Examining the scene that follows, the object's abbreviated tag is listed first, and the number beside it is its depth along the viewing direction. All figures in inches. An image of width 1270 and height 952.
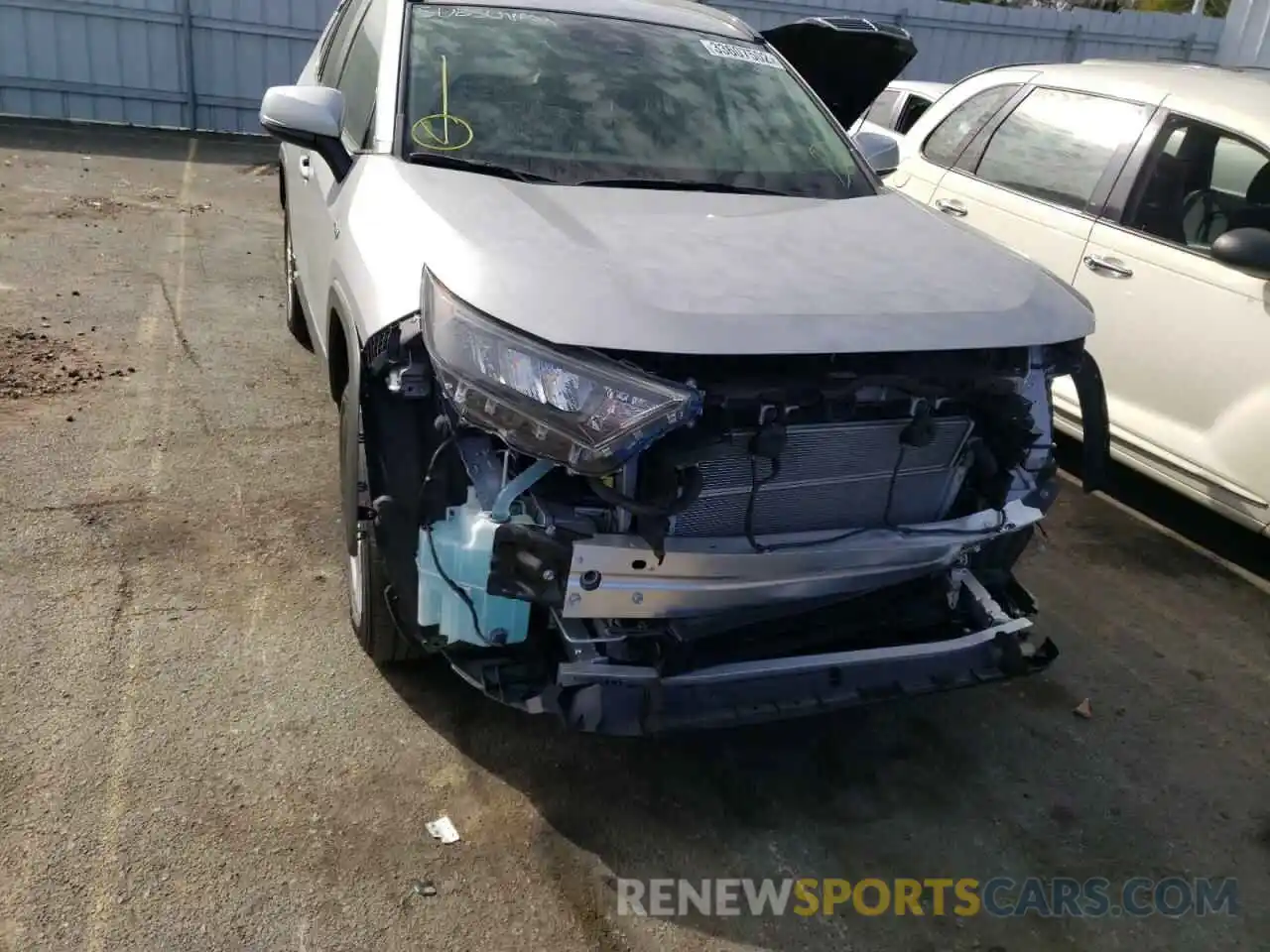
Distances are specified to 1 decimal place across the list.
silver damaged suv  90.0
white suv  165.5
